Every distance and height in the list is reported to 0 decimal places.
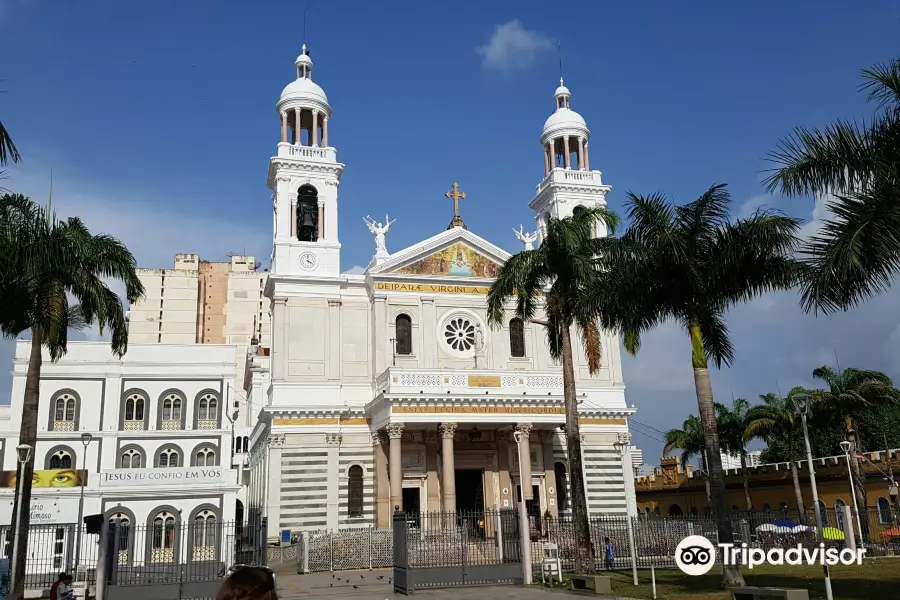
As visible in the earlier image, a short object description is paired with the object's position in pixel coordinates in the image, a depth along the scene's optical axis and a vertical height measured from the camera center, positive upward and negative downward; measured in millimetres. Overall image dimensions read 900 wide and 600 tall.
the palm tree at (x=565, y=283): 27359 +7771
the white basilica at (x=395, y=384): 38375 +6153
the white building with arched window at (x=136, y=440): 37875 +4342
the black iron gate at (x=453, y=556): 23656 -1323
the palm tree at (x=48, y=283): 22000 +6930
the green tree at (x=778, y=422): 45412 +4393
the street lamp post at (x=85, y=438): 30612 +3309
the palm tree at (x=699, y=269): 21797 +6277
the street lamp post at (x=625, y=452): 41875 +2766
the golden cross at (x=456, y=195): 45812 +17319
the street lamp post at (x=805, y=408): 21797 +2406
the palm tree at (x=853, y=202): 14930 +5373
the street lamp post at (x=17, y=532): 20264 -34
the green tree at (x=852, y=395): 40906 +5028
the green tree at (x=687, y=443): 58031 +4256
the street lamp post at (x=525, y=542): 24297 -918
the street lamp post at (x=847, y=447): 29419 +1839
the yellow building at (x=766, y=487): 43781 +905
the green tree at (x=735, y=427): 51250 +4648
